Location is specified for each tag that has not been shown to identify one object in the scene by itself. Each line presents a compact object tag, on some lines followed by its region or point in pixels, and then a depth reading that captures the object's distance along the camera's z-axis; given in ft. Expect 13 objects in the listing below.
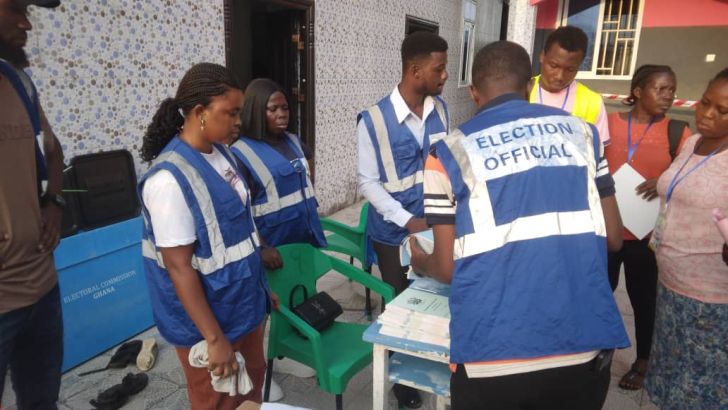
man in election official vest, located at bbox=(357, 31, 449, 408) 7.79
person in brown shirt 4.83
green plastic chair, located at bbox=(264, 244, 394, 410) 6.63
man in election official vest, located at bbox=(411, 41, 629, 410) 3.92
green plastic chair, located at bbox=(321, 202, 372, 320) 11.09
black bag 7.32
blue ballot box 8.64
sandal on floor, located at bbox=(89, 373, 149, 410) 7.82
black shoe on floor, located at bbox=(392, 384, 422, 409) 8.05
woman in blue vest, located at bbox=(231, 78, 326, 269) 7.82
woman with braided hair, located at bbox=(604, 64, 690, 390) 8.07
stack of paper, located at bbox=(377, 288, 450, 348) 5.20
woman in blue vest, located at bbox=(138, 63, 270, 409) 4.77
